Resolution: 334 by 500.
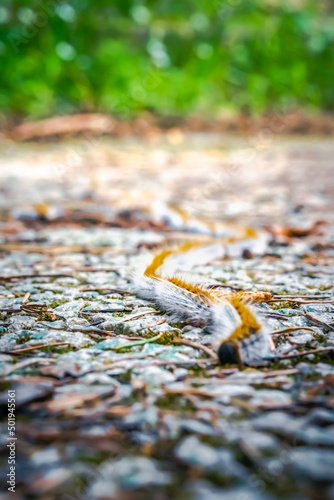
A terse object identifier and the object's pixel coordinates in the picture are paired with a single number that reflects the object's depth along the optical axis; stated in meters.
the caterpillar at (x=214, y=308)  0.26
